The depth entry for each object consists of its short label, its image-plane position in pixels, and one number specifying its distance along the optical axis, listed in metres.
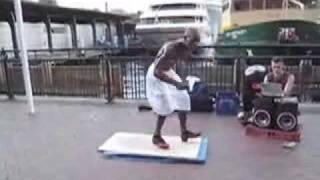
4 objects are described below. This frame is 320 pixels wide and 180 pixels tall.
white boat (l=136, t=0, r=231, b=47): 14.21
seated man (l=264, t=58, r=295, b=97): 4.28
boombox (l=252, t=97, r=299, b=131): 4.18
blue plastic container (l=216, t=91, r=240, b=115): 5.29
